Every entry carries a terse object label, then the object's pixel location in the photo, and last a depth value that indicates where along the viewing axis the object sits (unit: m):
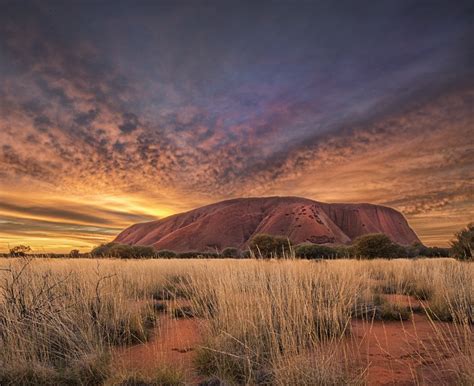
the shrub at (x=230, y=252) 41.27
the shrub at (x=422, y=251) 36.88
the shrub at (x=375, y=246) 23.66
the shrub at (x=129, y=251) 29.04
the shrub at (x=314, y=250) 29.72
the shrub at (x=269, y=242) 29.81
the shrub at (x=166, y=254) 39.72
